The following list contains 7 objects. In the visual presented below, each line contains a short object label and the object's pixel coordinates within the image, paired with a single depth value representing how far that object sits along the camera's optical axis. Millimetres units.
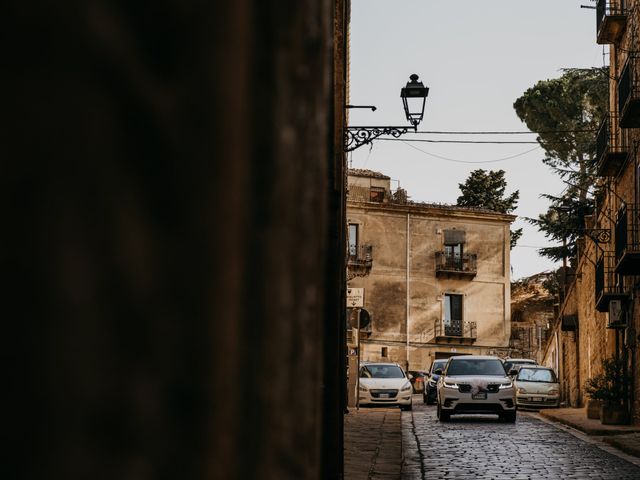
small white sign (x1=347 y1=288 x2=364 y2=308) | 25188
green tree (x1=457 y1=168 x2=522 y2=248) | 66062
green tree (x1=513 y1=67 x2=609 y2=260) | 52688
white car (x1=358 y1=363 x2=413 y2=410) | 29391
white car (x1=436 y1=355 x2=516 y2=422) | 23391
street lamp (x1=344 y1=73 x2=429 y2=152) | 16859
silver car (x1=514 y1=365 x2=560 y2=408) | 31875
